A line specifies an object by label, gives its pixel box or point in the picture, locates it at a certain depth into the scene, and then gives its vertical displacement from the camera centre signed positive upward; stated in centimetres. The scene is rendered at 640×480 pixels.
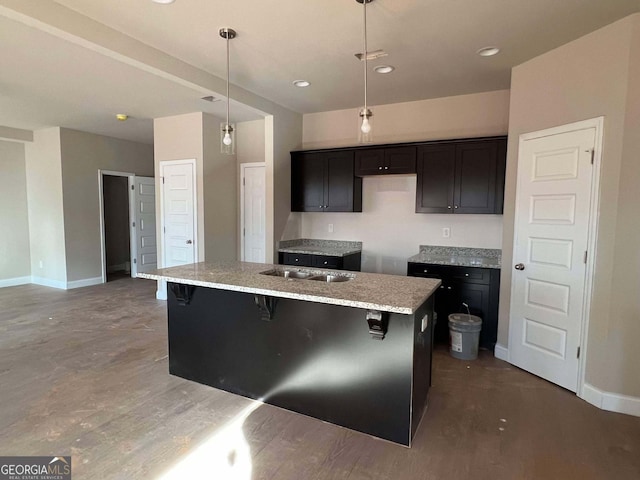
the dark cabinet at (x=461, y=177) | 381 +44
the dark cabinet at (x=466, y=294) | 362 -80
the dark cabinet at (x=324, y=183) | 466 +42
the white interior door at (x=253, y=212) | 535 +2
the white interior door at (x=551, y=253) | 279 -29
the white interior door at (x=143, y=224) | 707 -25
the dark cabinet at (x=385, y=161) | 425 +66
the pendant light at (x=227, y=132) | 278 +68
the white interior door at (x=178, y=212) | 513 +0
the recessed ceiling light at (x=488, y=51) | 303 +141
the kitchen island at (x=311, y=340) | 218 -89
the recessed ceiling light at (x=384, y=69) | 342 +141
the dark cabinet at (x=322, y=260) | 445 -59
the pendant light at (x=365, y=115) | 239 +68
